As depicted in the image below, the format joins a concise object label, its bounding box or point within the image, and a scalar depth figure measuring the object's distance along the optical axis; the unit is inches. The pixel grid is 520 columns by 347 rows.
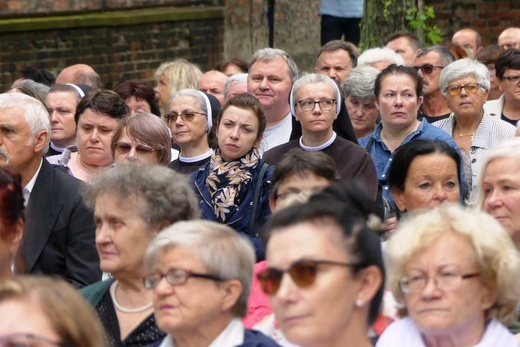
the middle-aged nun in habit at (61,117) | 711.7
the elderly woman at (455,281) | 340.5
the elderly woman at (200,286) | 355.3
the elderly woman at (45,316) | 267.7
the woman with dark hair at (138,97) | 759.7
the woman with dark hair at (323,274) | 296.0
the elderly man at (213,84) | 840.9
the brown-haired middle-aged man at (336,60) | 905.5
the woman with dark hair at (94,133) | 631.8
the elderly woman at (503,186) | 438.9
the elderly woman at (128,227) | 410.3
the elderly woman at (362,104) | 768.3
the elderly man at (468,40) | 1133.7
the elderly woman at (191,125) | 660.1
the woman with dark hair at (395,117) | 693.9
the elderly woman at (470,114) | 729.0
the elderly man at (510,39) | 1083.9
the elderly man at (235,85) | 784.9
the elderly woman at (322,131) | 621.3
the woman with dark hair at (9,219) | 409.7
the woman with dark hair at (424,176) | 510.0
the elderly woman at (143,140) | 585.0
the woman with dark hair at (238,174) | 564.4
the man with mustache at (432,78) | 846.5
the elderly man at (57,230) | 498.6
